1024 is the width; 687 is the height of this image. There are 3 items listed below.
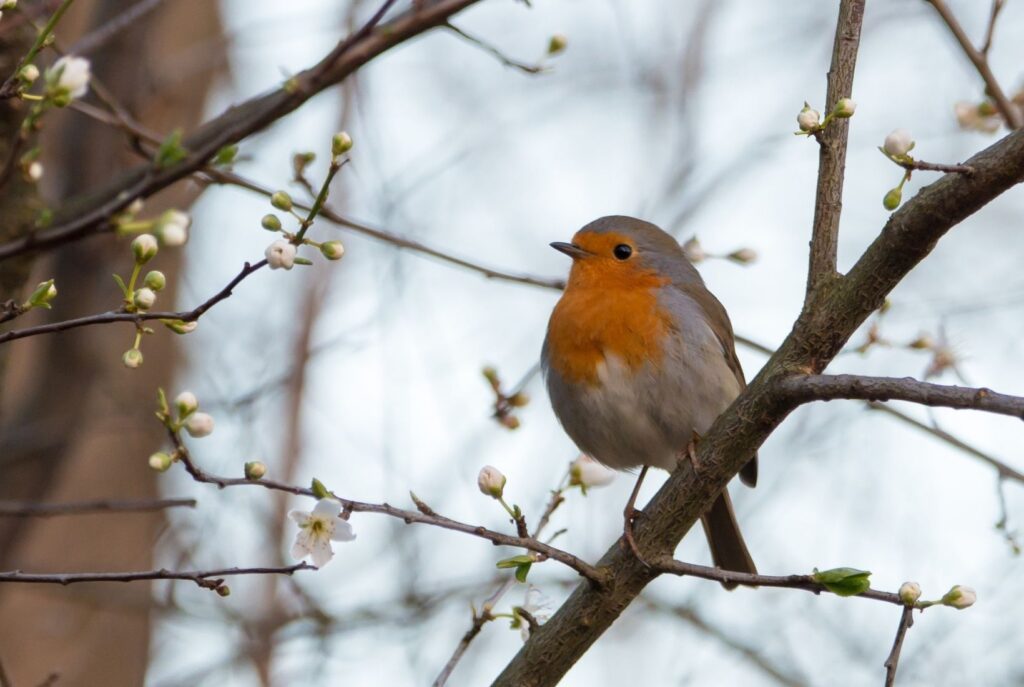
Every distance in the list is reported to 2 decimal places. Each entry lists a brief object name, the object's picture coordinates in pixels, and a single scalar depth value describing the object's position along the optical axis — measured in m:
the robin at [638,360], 8.62
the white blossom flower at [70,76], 3.89
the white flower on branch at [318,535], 4.92
